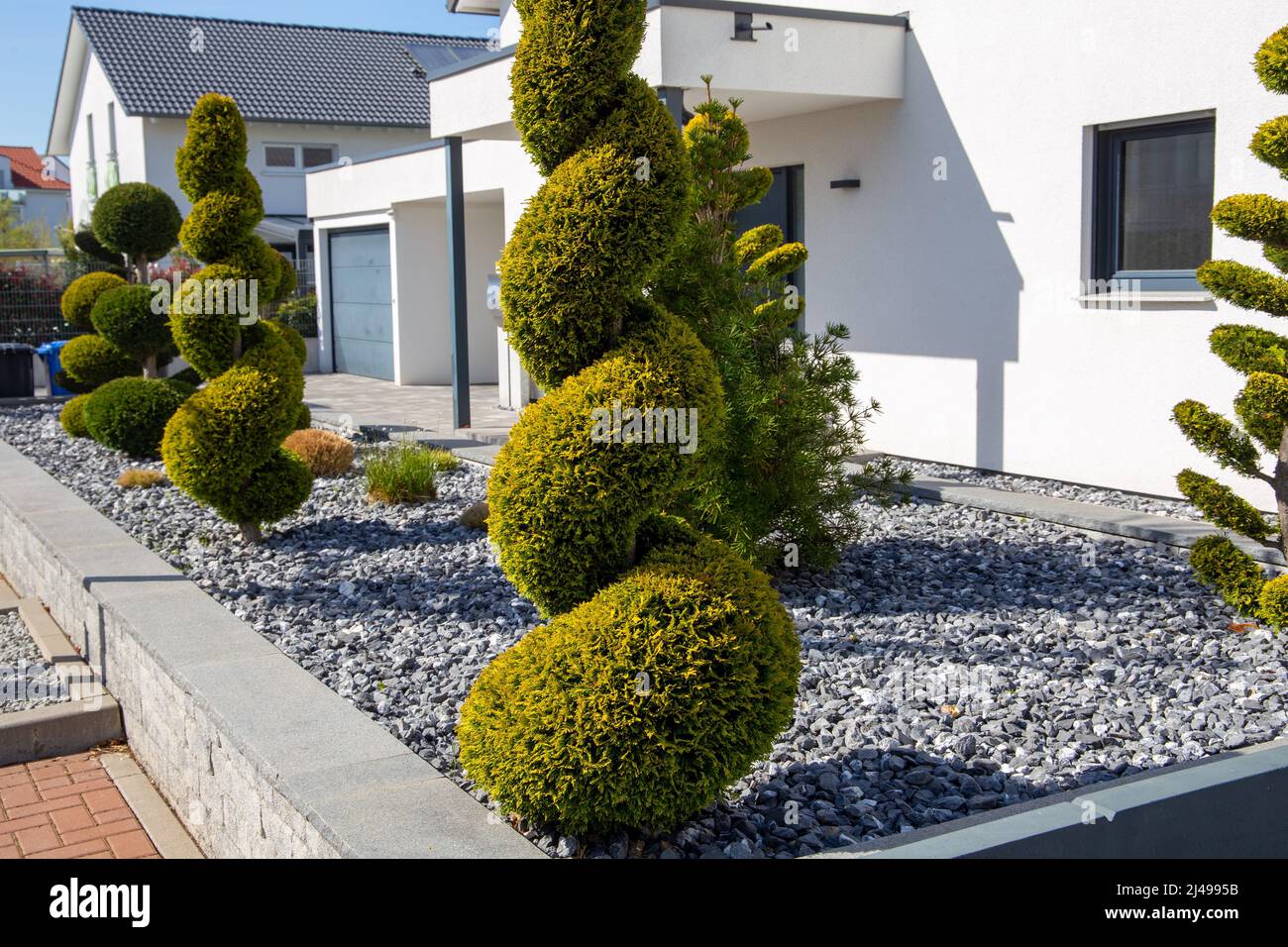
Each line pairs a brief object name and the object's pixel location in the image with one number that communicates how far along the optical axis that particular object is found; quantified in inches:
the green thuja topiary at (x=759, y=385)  251.8
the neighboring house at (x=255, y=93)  1090.1
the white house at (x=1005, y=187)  327.6
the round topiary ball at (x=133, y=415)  462.6
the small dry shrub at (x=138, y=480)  415.8
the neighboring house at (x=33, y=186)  2196.1
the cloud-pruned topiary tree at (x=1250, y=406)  222.5
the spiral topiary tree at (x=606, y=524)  138.6
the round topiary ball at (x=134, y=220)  475.8
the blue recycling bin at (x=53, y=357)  722.8
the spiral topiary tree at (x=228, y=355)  312.3
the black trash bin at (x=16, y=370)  697.0
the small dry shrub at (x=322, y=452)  423.5
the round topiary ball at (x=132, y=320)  486.9
